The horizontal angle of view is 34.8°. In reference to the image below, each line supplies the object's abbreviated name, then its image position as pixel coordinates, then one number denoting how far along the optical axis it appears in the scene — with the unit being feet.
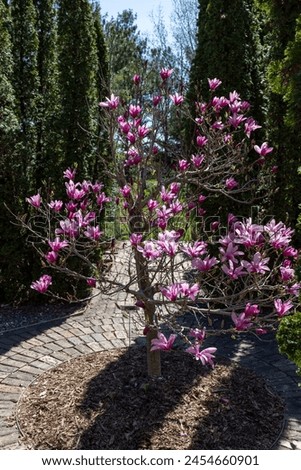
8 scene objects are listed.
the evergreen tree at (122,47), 57.11
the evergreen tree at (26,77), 19.38
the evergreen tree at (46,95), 19.69
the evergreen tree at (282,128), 15.46
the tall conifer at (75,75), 18.93
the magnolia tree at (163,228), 8.67
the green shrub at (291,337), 9.49
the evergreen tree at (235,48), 18.11
